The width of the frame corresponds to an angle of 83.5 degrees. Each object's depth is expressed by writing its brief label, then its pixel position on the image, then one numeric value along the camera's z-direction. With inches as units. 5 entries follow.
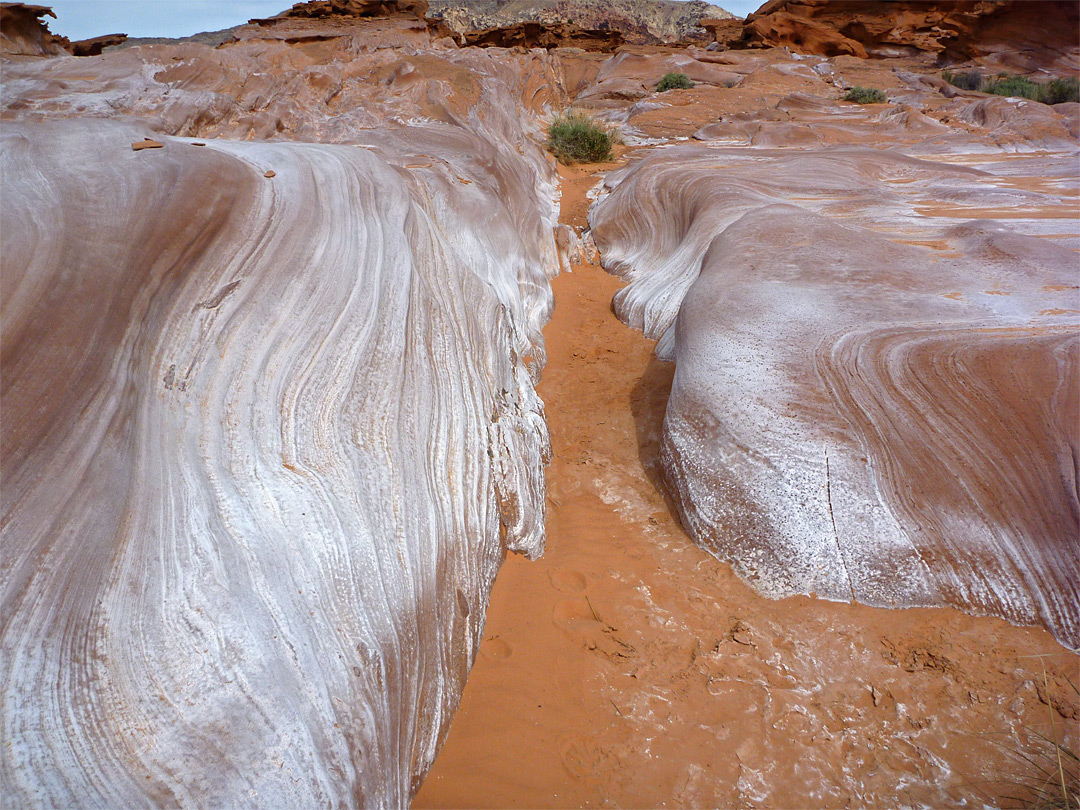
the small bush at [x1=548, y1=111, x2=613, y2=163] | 356.2
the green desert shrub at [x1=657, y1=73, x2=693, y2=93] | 573.0
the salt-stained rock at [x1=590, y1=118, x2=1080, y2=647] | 90.9
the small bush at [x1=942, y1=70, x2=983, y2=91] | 621.0
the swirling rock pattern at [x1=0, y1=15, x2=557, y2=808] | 57.7
